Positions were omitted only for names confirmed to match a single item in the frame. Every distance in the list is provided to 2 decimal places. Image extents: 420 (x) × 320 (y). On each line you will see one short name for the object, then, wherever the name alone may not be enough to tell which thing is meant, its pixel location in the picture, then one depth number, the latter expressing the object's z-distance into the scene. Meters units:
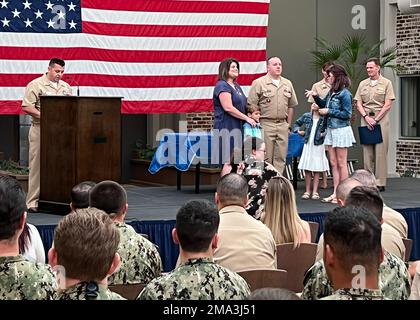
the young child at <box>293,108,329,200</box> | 9.25
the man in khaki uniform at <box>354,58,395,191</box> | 9.83
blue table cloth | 9.79
